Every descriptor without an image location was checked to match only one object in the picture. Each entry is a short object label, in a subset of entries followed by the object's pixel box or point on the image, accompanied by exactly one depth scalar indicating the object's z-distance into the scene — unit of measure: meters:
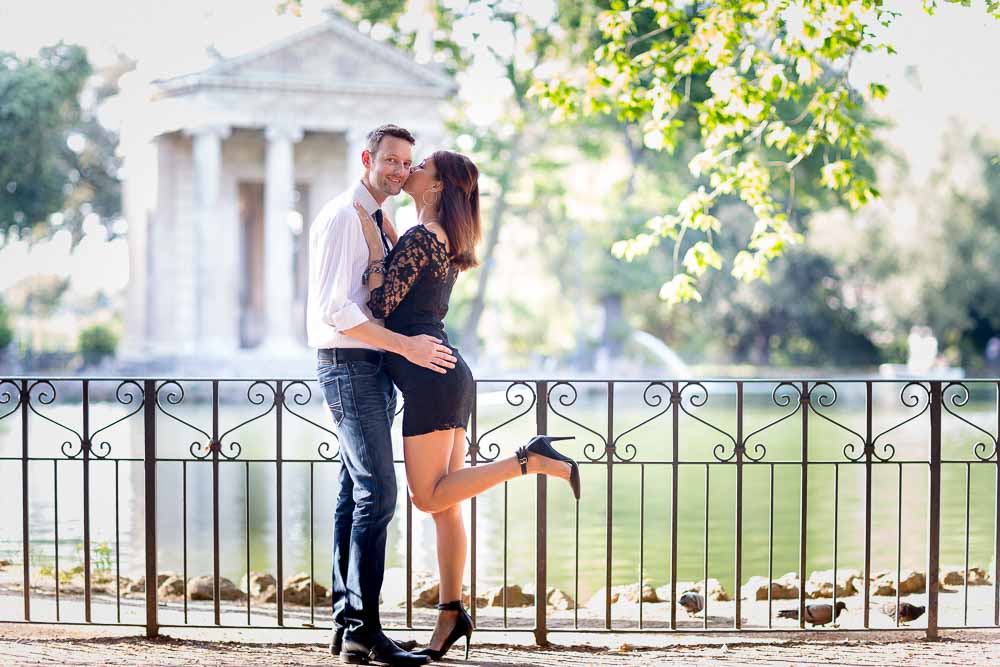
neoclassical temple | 33.38
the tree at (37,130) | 31.72
